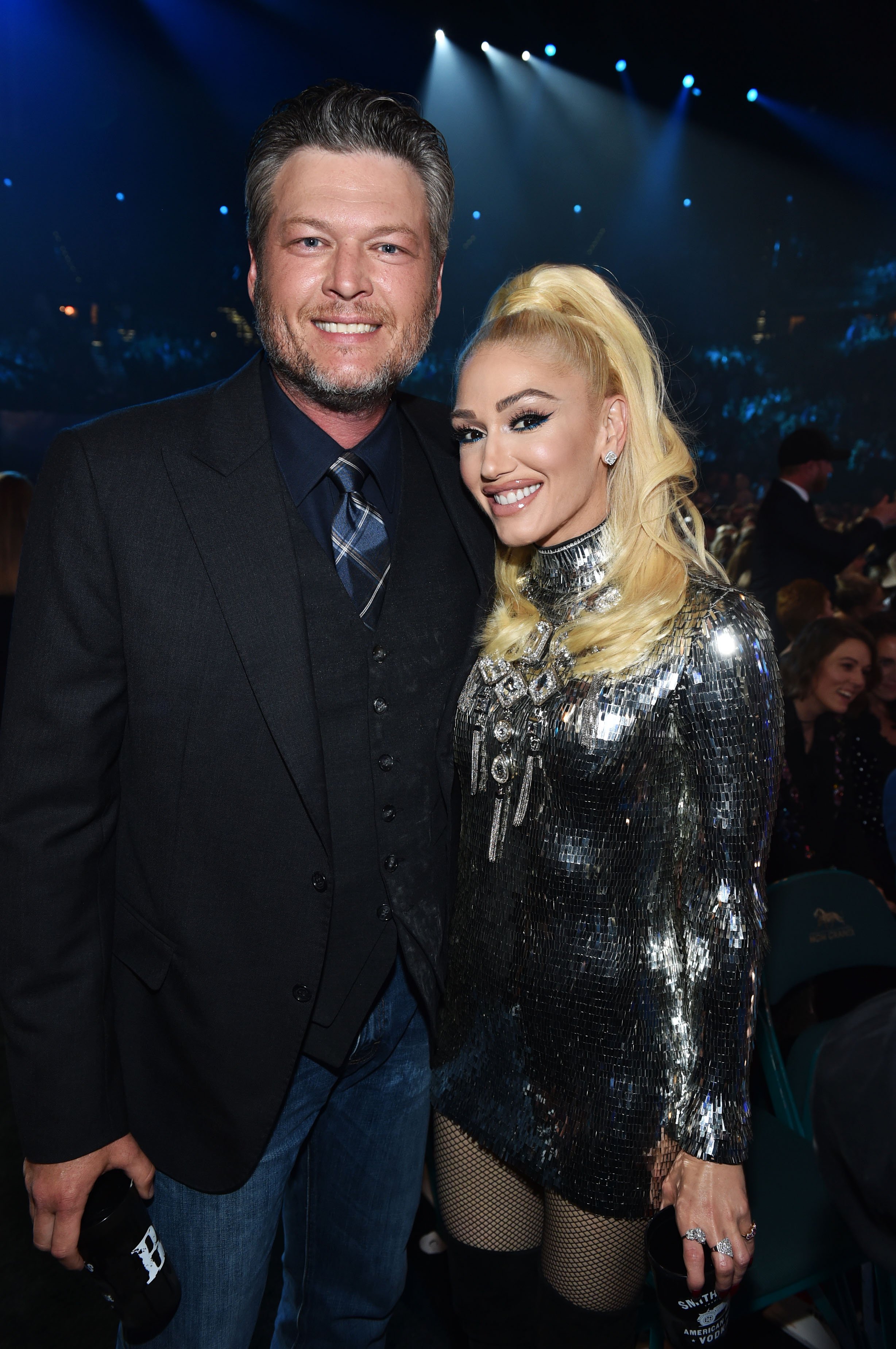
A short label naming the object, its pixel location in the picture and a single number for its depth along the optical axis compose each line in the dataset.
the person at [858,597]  4.10
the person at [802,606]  4.13
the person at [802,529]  4.26
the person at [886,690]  3.89
